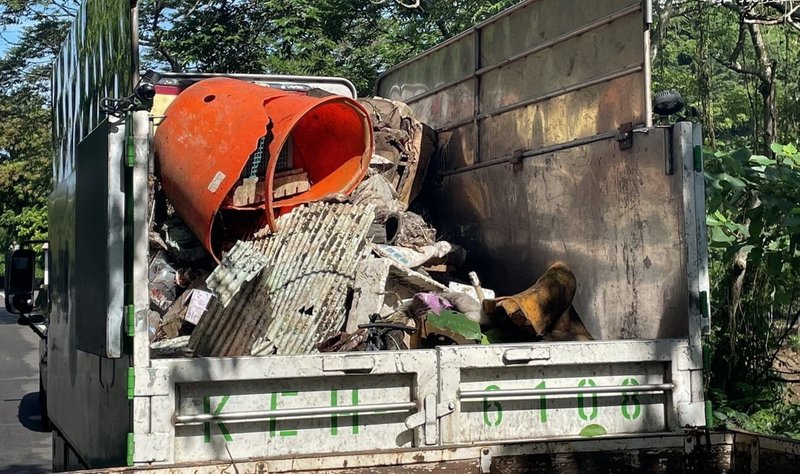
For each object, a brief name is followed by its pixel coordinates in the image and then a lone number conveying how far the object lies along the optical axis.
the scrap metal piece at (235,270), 4.31
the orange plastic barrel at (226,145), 4.91
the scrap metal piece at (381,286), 4.61
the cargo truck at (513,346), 3.36
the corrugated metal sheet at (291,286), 4.27
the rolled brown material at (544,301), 4.45
